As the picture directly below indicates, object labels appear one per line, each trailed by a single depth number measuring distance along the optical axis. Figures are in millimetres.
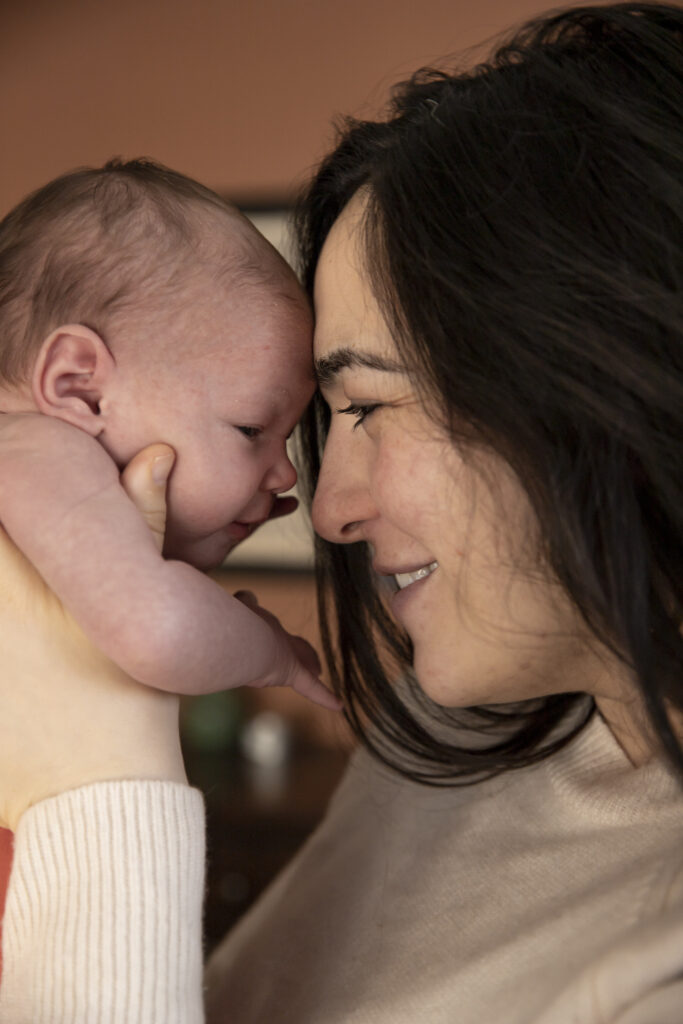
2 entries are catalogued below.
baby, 533
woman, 508
